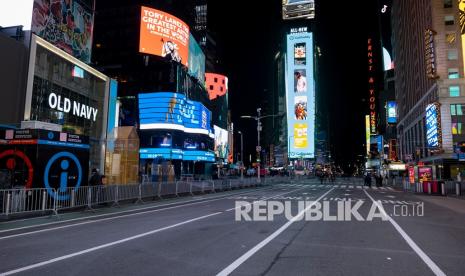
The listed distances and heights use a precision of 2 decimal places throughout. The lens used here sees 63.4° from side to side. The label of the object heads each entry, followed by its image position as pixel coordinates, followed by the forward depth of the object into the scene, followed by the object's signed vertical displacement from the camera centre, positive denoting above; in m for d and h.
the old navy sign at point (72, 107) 22.62 +4.05
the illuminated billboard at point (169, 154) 67.31 +3.16
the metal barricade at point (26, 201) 12.44 -1.11
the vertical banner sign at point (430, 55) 60.12 +19.32
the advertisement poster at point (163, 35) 62.56 +23.52
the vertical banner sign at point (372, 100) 144.00 +28.61
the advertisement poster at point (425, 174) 34.78 +0.05
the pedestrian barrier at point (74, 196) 12.75 -1.13
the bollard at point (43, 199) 13.54 -1.08
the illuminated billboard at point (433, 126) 58.41 +7.88
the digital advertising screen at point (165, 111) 68.44 +11.07
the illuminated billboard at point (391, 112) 113.88 +18.84
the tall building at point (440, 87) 58.66 +14.53
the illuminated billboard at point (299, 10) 187.00 +81.96
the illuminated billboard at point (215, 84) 123.06 +28.72
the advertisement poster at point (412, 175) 38.41 -0.07
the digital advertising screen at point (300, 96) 163.62 +33.98
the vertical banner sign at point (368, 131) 166.70 +19.00
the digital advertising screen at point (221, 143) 106.69 +8.57
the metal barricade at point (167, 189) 23.02 -1.11
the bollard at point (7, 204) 12.28 -1.15
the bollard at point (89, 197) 15.87 -1.15
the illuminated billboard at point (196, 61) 77.81 +24.06
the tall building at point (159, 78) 66.75 +18.32
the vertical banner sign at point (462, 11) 41.58 +19.83
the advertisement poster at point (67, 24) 21.73 +9.11
